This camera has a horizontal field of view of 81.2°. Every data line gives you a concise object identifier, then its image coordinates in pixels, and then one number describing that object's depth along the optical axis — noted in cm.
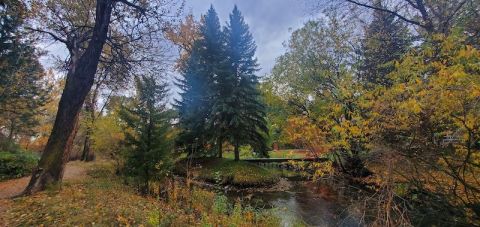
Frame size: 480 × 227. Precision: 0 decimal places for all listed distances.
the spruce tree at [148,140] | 1026
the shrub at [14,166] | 1280
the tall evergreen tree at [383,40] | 931
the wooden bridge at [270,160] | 2691
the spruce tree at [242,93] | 1955
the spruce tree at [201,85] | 2091
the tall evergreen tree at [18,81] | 1414
